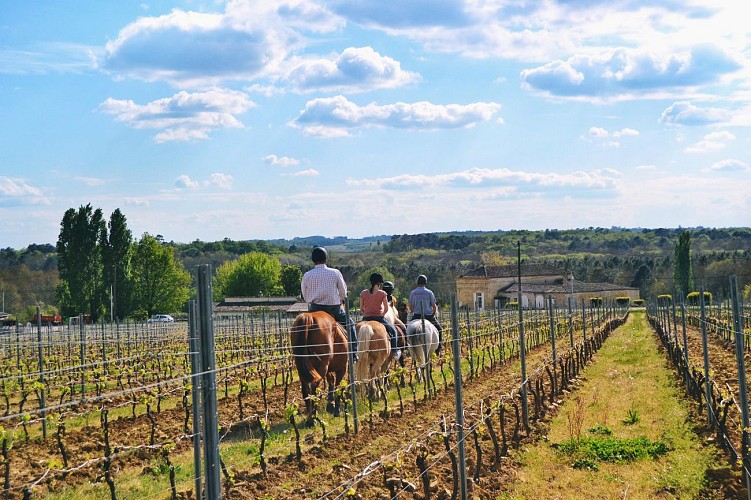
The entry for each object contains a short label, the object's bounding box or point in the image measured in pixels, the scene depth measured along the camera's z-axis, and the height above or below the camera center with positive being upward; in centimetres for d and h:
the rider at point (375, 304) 1386 -60
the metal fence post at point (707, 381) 1024 -163
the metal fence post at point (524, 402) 1042 -184
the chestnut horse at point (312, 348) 1086 -105
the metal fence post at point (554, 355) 1291 -167
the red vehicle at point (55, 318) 6450 -303
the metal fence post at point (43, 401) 1124 -173
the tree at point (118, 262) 5894 +137
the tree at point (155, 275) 7056 +32
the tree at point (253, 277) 9775 -35
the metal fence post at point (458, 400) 720 -127
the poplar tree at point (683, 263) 8700 -68
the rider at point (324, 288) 1155 -24
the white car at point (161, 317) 6714 -337
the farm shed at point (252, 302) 8080 -298
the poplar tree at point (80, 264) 5716 +130
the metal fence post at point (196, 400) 458 -76
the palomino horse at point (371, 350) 1273 -131
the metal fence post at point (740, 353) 736 -91
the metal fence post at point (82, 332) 1363 -99
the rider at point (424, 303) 1587 -73
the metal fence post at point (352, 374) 1051 -143
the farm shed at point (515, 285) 8850 -265
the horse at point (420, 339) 1537 -140
